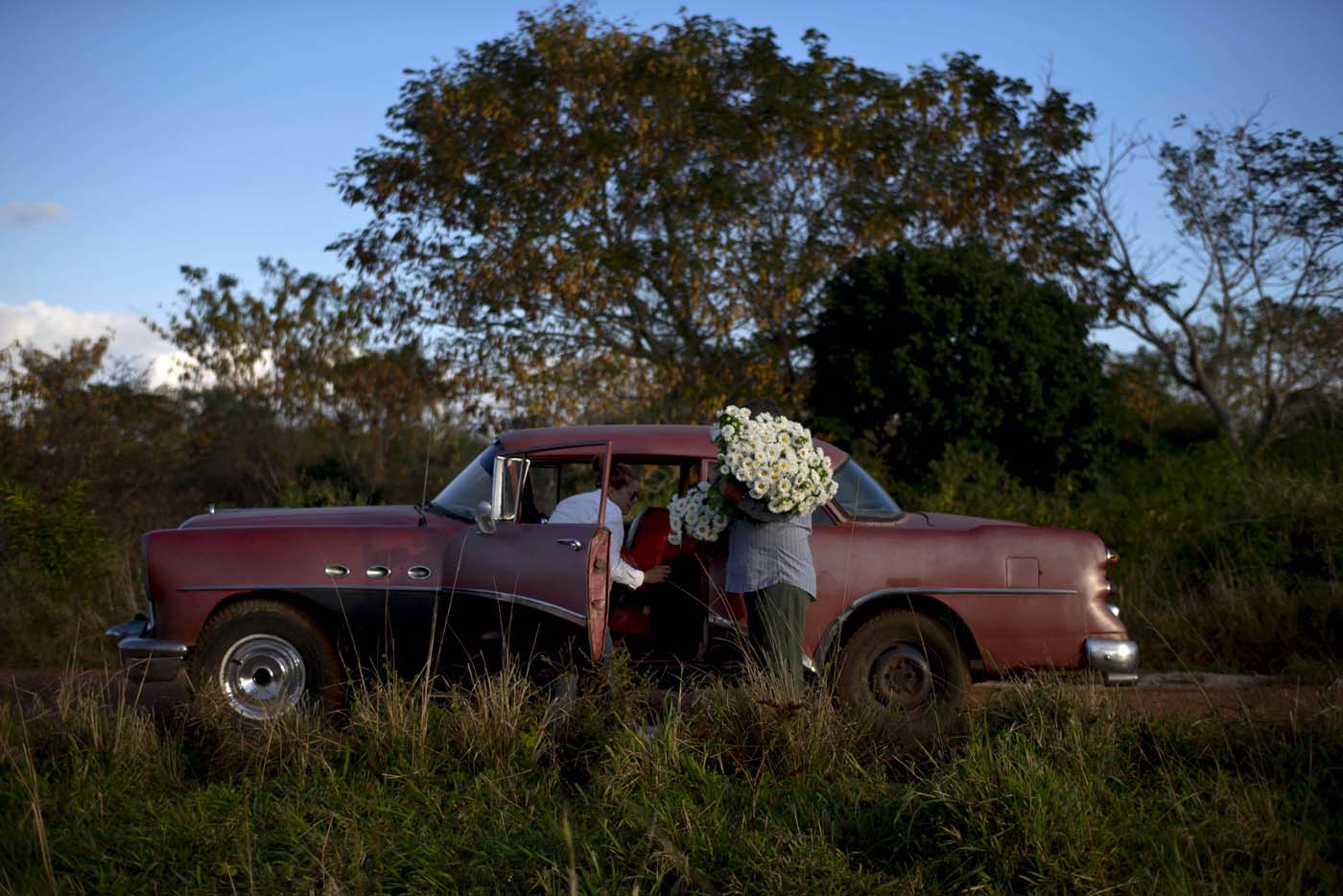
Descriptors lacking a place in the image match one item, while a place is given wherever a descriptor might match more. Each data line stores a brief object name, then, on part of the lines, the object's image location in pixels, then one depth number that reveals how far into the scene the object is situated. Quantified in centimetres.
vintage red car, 609
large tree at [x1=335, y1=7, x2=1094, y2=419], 1560
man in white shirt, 623
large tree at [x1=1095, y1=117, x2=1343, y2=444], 1769
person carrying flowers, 566
